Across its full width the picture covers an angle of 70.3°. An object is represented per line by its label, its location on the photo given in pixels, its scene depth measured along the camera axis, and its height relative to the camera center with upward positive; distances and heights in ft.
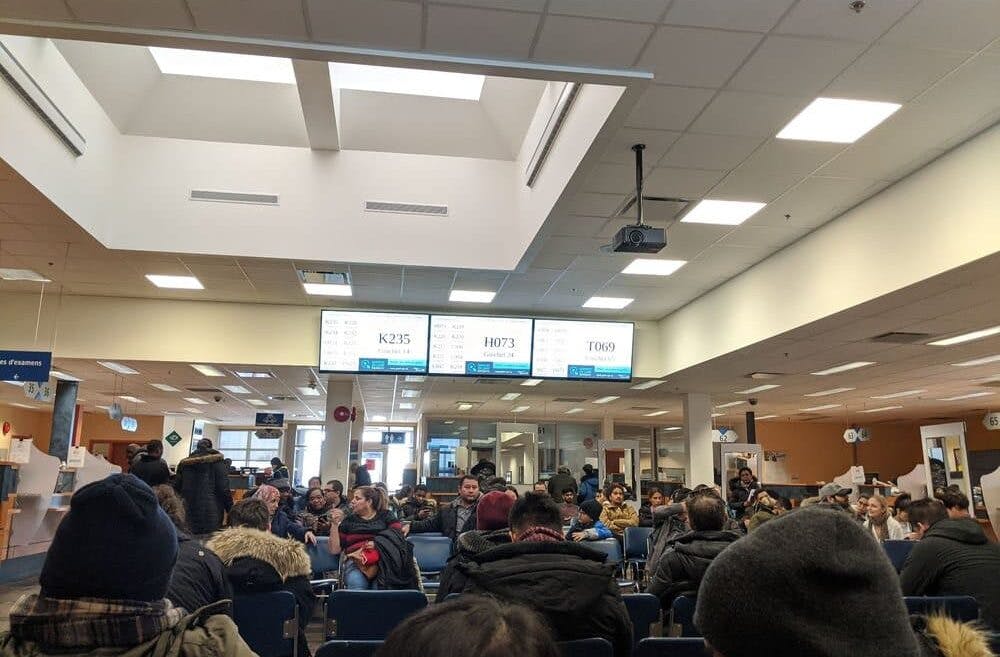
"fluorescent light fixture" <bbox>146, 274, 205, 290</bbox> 28.81 +7.01
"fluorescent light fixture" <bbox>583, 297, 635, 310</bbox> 31.65 +7.01
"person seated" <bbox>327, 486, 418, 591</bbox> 14.23 -1.92
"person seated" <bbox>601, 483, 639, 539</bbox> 26.81 -2.05
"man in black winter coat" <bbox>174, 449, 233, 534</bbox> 23.04 -1.08
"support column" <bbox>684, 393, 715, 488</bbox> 39.17 +1.35
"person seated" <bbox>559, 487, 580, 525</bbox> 27.84 -1.83
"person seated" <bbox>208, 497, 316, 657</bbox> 11.08 -1.70
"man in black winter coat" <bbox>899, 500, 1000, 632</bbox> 11.47 -1.67
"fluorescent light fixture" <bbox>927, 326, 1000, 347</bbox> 26.70 +4.93
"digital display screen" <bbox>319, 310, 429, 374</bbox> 30.01 +4.81
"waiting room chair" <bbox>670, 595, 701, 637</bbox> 11.03 -2.36
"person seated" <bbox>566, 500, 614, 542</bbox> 22.19 -1.94
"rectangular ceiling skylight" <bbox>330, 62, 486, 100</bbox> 26.40 +13.98
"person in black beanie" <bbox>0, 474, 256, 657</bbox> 4.43 -0.92
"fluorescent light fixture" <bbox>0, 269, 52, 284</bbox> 28.14 +7.01
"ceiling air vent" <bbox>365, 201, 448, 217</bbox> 26.32 +9.17
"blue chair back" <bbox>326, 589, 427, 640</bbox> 10.34 -2.21
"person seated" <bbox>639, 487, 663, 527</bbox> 28.17 -2.26
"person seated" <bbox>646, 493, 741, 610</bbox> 12.03 -1.54
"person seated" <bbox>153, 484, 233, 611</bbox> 8.95 -1.59
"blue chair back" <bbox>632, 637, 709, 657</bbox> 7.89 -2.05
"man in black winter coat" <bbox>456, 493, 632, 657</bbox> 7.86 -1.39
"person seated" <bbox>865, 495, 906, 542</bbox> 23.72 -1.77
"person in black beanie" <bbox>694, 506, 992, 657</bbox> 2.89 -0.55
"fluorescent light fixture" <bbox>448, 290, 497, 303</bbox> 30.66 +7.02
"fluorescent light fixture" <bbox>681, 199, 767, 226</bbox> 20.66 +7.34
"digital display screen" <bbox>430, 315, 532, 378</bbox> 30.40 +4.77
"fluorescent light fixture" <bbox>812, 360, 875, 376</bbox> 33.59 +4.62
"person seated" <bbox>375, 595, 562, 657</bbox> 2.42 -0.60
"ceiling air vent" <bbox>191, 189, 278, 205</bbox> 25.39 +9.12
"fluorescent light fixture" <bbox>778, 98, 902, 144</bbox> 15.35 +7.56
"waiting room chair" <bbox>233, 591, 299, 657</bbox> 10.72 -2.46
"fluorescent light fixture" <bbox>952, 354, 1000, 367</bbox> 33.01 +4.87
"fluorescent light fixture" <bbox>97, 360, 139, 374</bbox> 34.42 +4.35
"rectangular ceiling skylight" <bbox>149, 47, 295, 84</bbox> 25.62 +13.97
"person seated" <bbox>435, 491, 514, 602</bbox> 9.14 -1.16
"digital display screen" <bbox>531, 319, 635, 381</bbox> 31.14 +4.78
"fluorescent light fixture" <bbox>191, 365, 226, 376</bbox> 36.23 +4.36
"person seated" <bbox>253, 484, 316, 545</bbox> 18.92 -1.82
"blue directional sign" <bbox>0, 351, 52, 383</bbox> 27.09 +3.29
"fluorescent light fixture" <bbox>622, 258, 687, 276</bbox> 26.23 +7.18
